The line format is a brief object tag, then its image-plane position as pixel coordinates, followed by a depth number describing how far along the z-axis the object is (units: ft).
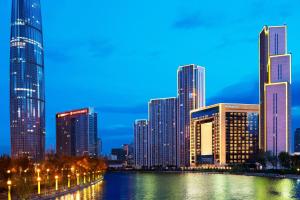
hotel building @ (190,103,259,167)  641.81
